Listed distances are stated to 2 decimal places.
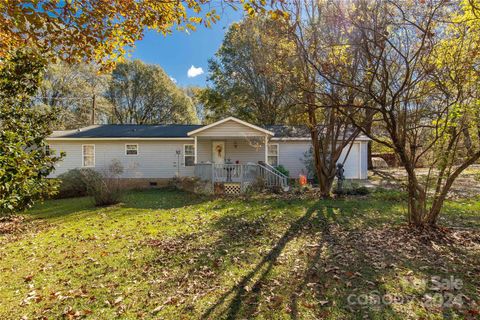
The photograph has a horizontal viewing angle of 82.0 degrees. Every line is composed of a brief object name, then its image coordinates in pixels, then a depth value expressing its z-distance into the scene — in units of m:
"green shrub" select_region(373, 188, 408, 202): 10.26
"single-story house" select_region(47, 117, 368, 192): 16.36
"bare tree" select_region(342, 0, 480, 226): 5.26
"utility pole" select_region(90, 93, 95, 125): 24.04
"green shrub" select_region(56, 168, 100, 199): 13.45
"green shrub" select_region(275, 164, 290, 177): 15.59
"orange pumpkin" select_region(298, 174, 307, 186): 14.14
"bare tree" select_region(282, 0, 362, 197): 7.57
